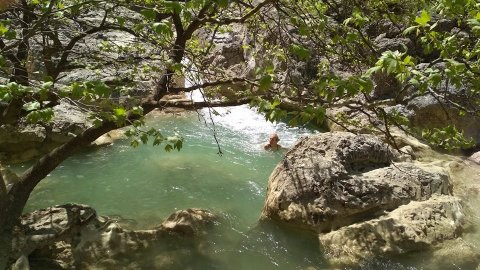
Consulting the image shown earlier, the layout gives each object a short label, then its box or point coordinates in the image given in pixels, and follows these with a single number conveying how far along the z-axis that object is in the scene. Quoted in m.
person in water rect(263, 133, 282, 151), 11.70
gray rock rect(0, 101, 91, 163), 9.66
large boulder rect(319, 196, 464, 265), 6.44
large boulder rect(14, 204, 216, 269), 5.48
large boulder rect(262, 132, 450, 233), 6.92
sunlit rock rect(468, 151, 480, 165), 10.81
